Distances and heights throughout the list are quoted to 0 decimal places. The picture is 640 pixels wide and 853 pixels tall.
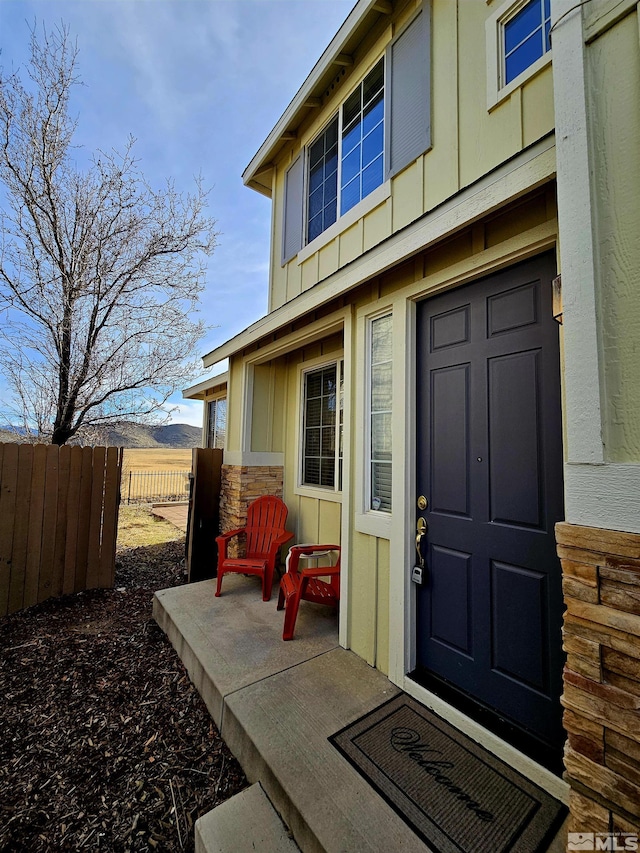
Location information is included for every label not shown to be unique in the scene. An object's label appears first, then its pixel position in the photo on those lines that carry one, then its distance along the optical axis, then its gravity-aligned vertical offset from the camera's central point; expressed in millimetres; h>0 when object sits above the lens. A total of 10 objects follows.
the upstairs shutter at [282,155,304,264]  3849 +2748
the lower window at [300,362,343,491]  3578 +279
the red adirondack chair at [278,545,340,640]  2637 -1089
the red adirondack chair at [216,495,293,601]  3385 -939
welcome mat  1313 -1422
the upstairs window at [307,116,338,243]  3432 +2787
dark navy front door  1646 -230
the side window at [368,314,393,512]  2467 +306
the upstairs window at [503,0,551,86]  1879 +2341
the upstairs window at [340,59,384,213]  2900 +2747
